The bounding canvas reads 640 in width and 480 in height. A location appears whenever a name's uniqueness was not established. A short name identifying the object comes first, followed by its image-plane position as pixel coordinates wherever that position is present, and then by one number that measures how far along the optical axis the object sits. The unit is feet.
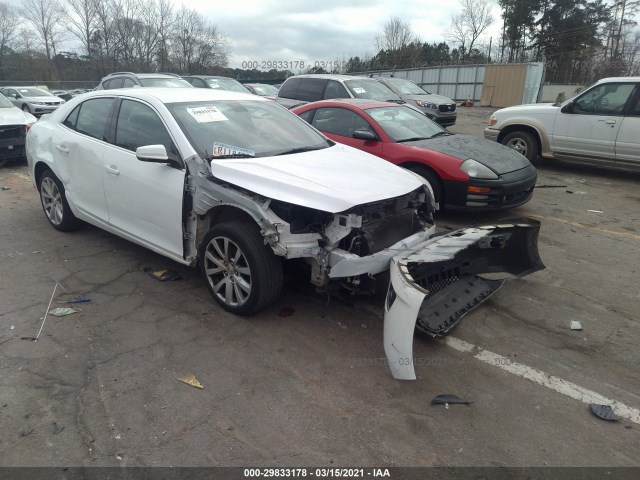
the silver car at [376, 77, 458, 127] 45.65
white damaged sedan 11.07
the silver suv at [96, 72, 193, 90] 38.42
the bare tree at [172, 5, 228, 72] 178.60
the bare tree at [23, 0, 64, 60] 173.47
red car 19.02
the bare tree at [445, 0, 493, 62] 170.04
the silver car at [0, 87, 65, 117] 68.74
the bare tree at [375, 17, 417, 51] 196.34
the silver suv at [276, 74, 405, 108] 35.12
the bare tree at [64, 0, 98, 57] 170.91
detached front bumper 9.41
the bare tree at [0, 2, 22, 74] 157.69
